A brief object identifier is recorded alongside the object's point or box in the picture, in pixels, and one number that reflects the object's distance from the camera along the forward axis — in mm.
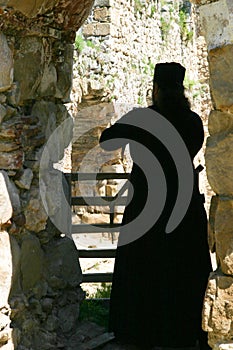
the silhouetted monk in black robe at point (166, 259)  3943
